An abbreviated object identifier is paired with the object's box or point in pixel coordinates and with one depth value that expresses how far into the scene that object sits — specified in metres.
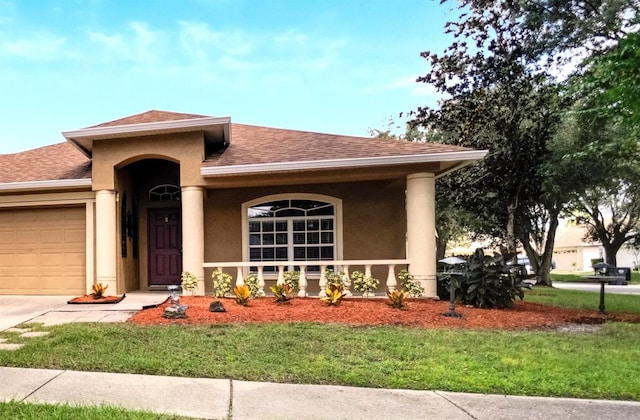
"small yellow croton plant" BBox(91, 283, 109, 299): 9.93
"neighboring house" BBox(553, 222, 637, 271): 48.56
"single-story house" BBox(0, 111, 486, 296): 10.04
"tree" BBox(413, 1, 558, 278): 15.81
